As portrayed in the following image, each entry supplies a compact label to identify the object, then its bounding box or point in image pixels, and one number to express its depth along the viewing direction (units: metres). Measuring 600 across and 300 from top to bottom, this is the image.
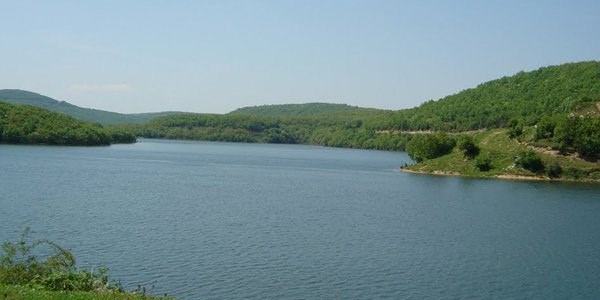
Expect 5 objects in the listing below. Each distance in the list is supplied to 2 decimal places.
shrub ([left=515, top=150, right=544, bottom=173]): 109.75
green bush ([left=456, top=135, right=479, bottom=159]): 119.94
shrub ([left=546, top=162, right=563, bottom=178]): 109.25
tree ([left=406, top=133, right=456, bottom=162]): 127.44
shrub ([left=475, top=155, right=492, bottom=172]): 114.25
